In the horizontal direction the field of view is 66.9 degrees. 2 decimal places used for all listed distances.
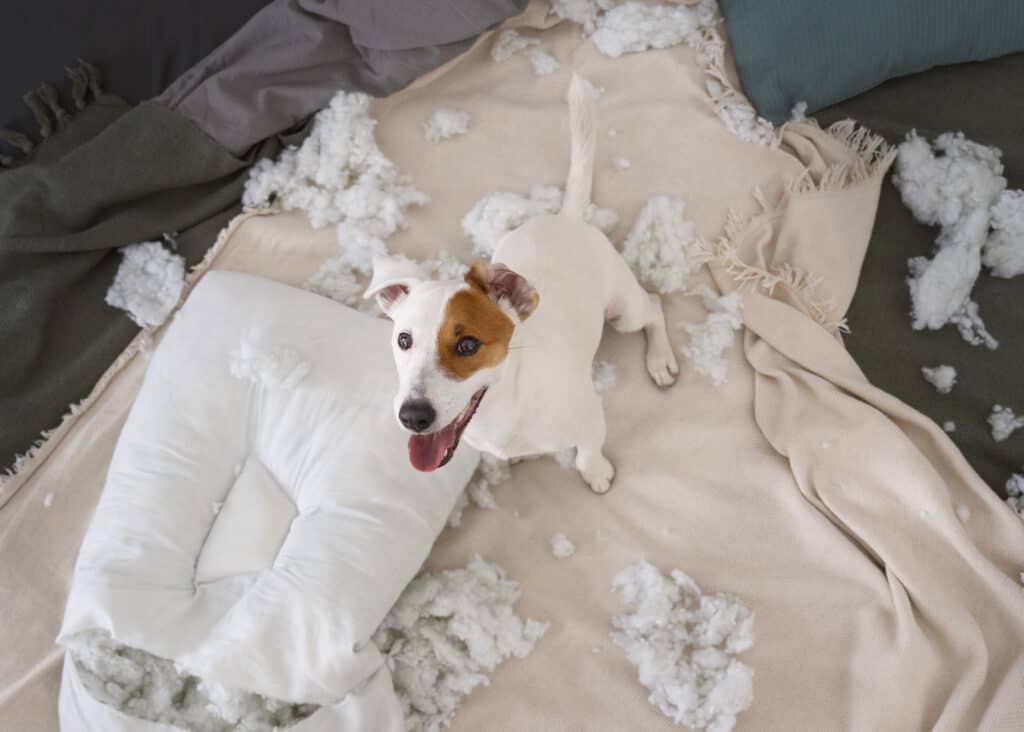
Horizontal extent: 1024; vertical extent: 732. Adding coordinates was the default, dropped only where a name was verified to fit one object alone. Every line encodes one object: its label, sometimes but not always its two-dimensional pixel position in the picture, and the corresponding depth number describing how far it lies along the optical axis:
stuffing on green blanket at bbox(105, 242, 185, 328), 2.06
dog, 1.21
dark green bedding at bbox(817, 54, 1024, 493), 1.93
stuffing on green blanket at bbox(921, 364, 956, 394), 1.95
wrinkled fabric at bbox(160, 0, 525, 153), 2.12
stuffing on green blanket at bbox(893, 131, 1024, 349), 1.98
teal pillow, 2.10
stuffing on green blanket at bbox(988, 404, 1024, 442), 1.89
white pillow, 1.61
